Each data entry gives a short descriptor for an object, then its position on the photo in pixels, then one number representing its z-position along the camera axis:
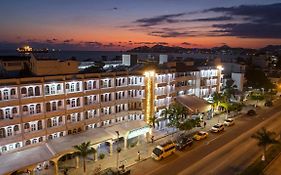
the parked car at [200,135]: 42.07
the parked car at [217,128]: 45.93
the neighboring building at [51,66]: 34.55
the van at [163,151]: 34.65
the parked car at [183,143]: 38.70
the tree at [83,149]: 29.00
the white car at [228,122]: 50.18
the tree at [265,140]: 32.44
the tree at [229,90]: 59.93
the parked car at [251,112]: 59.01
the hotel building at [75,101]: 30.79
